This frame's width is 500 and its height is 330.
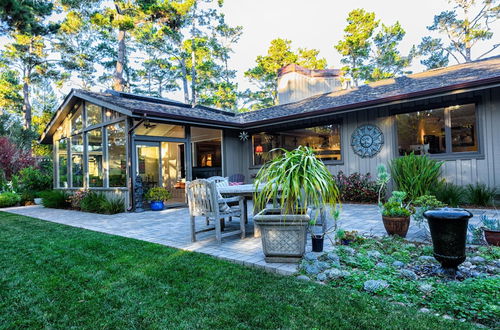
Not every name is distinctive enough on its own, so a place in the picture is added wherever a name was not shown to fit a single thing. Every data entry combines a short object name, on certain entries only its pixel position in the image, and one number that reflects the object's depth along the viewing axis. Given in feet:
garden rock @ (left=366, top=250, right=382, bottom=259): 9.59
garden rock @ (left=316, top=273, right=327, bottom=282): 7.98
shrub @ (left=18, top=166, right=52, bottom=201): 37.33
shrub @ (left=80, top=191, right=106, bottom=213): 25.67
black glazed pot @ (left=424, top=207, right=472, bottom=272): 7.48
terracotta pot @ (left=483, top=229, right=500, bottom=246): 10.15
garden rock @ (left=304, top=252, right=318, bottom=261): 9.41
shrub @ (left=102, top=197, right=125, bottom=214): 24.25
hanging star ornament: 33.17
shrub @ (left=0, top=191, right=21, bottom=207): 33.56
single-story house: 20.58
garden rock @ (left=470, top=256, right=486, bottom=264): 8.68
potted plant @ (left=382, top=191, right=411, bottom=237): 11.84
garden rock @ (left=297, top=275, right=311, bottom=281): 8.03
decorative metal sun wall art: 24.62
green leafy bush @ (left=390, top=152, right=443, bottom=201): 20.53
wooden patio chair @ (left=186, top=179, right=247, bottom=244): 12.28
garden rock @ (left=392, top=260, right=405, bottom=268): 8.64
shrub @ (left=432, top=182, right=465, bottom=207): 19.84
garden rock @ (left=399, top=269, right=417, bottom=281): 7.71
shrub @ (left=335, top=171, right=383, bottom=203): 24.12
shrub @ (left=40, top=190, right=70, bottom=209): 30.68
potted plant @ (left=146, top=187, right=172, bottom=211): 25.21
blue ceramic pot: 25.17
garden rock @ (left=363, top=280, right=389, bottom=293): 7.06
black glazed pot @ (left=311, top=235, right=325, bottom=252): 10.22
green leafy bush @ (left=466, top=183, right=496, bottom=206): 19.19
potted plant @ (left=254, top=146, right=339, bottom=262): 9.18
